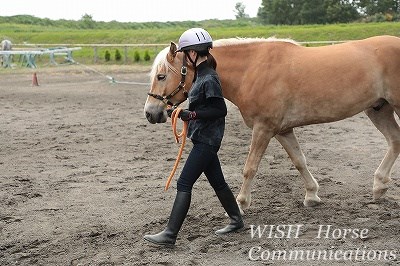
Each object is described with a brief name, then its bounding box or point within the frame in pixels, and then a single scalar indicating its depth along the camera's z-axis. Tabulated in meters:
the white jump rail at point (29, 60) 29.38
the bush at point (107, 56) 33.31
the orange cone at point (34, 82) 20.81
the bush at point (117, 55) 33.41
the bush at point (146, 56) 32.41
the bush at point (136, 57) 32.47
